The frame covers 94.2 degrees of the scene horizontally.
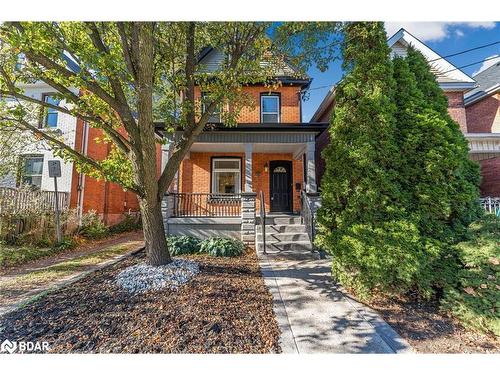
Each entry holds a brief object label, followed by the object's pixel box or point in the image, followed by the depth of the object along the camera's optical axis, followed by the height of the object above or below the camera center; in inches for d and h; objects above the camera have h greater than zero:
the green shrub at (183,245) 247.1 -41.3
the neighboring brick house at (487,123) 331.3 +144.1
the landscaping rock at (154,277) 145.7 -46.4
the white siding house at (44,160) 400.2 +84.5
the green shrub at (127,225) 426.3 -33.6
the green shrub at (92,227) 336.5 -30.1
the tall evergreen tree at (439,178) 137.6 +18.4
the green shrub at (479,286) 103.8 -37.0
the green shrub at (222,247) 241.0 -42.5
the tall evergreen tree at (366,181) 133.0 +17.5
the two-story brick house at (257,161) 321.1 +75.7
